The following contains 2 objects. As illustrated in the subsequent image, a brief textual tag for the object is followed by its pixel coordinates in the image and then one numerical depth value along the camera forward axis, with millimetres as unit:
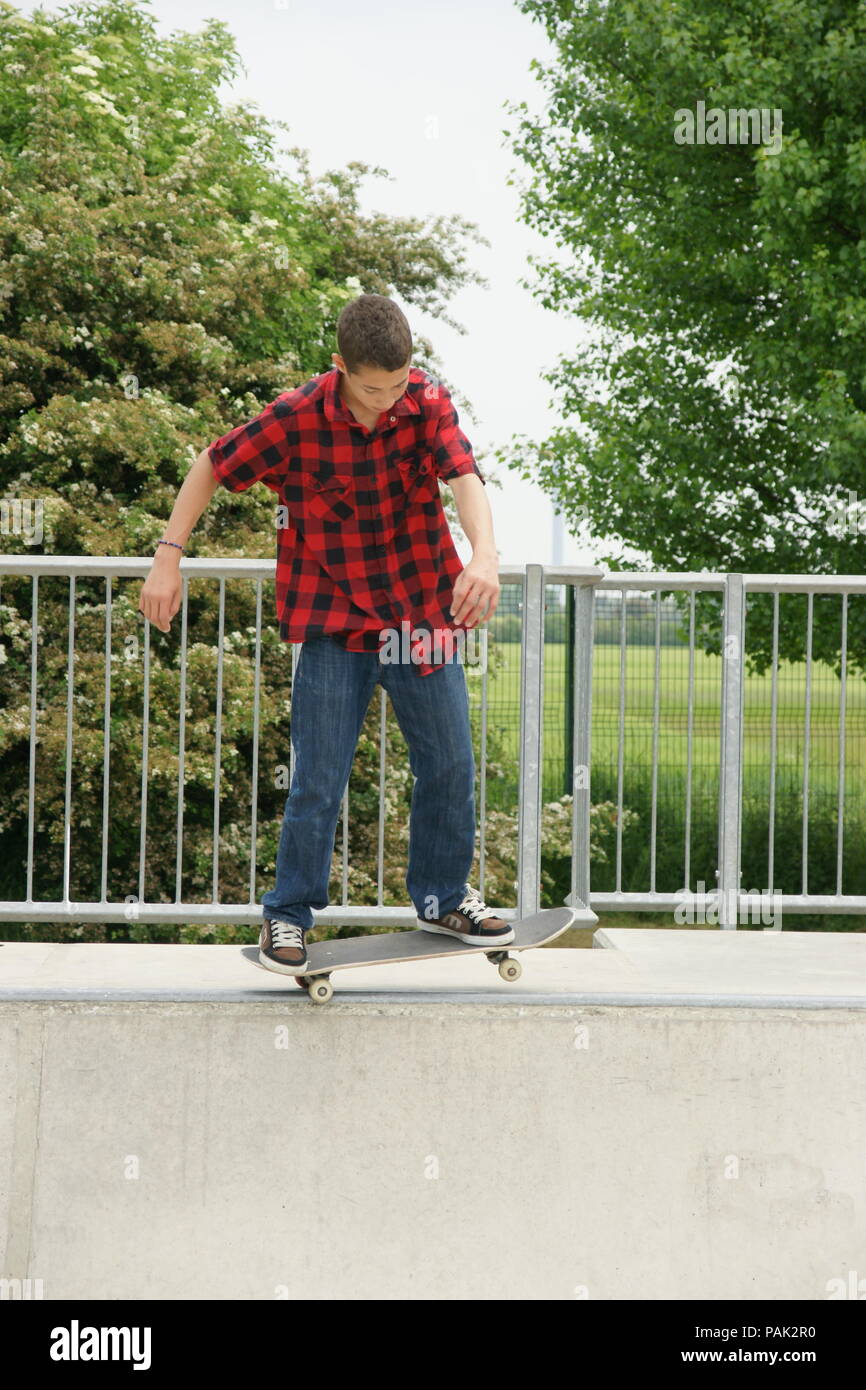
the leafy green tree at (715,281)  11062
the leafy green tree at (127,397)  10055
